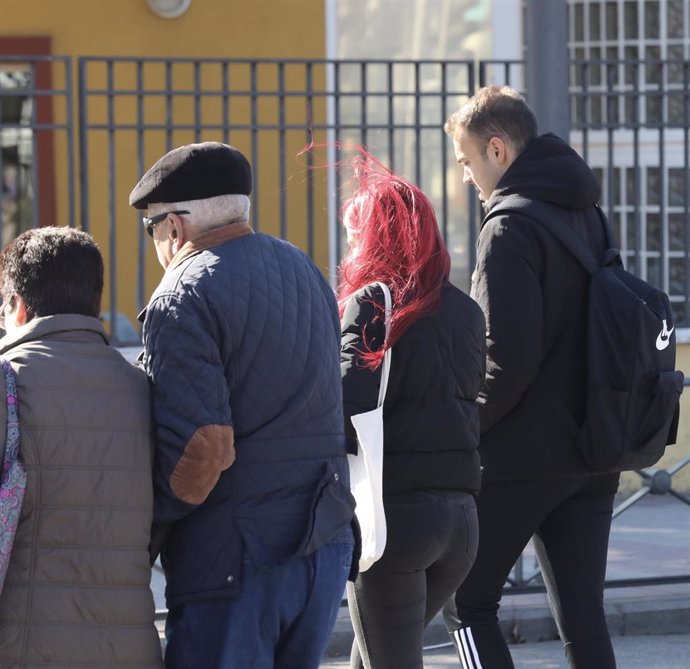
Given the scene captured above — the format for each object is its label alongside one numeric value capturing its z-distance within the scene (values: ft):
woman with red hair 22.81
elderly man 18.61
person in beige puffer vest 17.93
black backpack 25.26
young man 25.30
